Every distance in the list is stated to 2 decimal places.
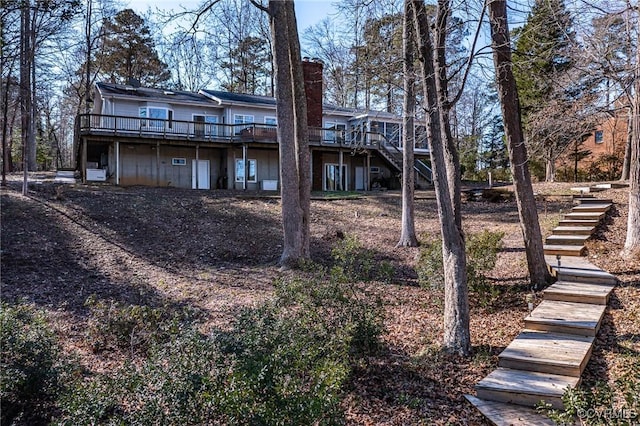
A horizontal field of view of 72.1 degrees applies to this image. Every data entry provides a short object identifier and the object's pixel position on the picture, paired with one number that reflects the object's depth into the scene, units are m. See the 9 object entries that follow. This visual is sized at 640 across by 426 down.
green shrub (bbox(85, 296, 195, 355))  5.80
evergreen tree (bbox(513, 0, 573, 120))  7.23
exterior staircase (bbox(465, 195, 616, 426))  3.92
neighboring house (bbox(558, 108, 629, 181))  24.02
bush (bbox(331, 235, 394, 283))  5.43
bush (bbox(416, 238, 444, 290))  6.65
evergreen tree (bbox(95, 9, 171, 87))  29.08
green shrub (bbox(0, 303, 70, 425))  3.89
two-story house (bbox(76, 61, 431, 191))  20.75
